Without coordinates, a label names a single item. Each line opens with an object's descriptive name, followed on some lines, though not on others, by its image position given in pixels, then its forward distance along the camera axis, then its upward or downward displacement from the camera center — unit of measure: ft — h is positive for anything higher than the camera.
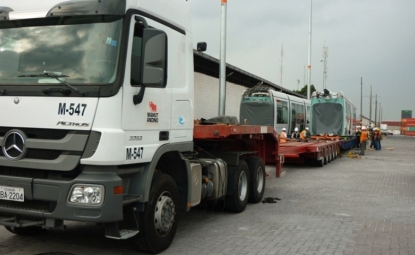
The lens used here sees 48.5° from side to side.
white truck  16.21 +0.33
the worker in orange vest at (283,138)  66.55 -1.29
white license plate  16.60 -2.54
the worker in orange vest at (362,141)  88.75 -1.96
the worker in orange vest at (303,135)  77.30 -0.92
